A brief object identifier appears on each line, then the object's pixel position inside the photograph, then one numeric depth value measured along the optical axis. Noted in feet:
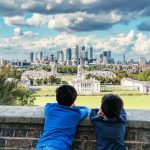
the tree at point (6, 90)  51.67
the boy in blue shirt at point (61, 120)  7.84
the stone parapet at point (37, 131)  8.40
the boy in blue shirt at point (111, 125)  7.85
